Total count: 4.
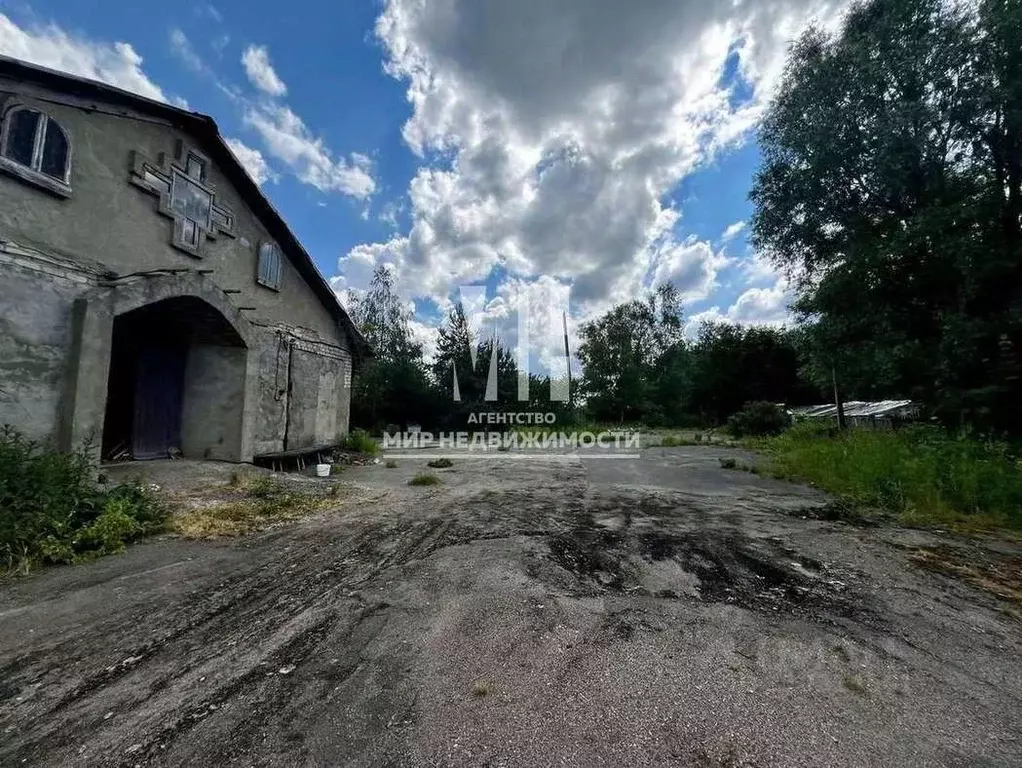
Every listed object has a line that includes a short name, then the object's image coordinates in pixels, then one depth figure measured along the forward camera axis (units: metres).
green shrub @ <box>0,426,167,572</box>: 3.77
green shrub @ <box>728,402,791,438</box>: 19.28
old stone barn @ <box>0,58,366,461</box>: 5.22
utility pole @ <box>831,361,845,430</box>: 16.99
